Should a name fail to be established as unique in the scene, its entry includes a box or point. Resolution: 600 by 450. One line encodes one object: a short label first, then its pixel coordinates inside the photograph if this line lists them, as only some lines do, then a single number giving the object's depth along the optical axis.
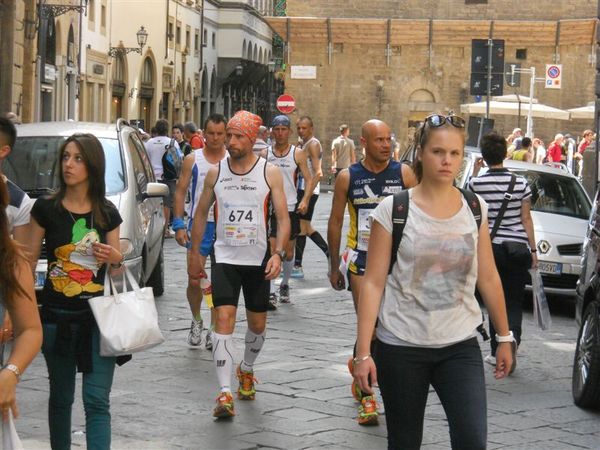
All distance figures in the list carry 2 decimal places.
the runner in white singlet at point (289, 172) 13.05
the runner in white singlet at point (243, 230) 7.97
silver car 10.59
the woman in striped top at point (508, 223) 9.67
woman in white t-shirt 4.95
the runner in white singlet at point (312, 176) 14.44
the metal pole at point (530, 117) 33.03
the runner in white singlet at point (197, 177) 9.95
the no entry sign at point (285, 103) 43.94
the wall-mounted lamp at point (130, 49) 41.31
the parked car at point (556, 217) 13.33
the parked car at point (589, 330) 8.04
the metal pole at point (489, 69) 24.77
